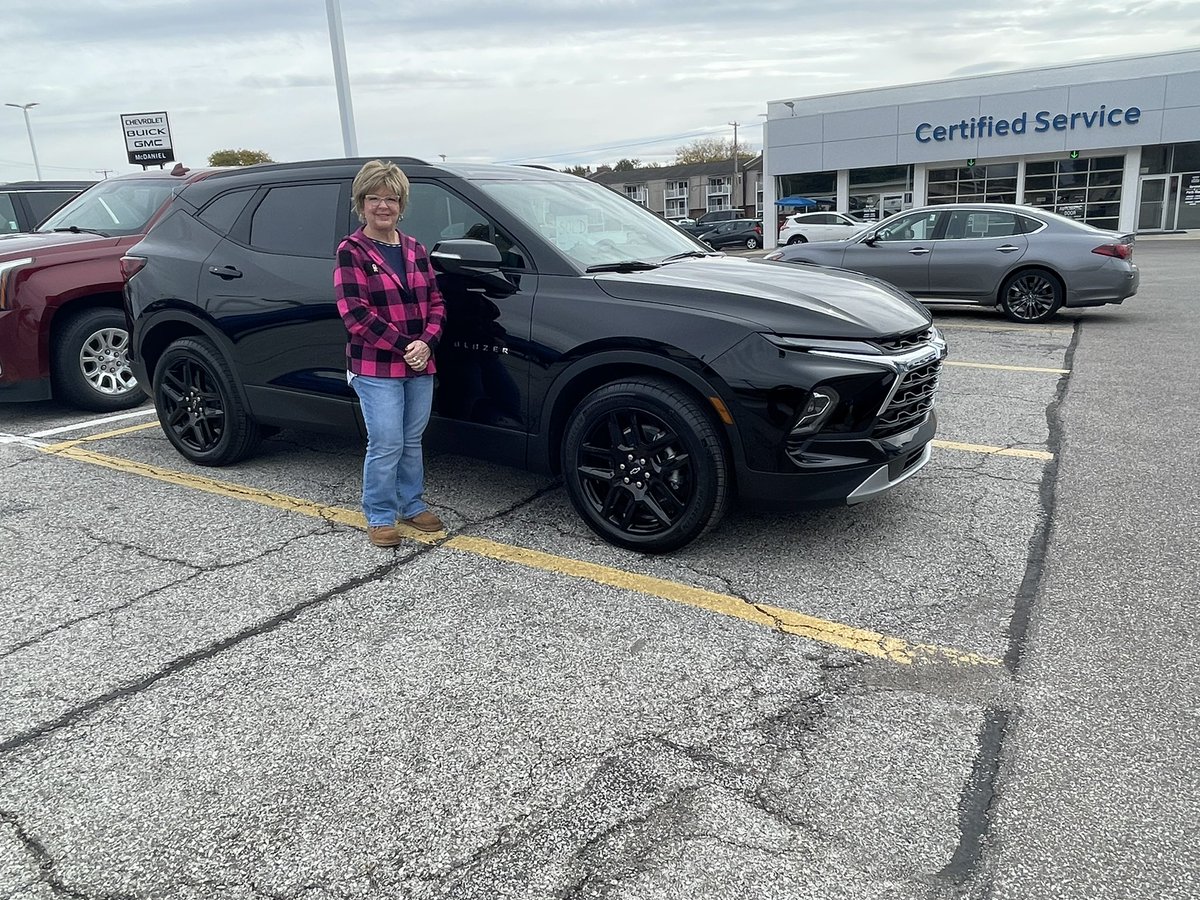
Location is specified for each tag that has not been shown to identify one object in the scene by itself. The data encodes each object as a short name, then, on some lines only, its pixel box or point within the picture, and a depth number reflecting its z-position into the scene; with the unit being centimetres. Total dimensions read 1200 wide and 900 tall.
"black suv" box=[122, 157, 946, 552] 364
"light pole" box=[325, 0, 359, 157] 1202
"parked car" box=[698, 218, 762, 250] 3922
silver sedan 1022
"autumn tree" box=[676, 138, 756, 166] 11294
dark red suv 655
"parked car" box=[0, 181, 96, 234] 942
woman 388
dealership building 3209
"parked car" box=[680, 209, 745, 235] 4009
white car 2930
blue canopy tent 3806
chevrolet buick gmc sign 2173
